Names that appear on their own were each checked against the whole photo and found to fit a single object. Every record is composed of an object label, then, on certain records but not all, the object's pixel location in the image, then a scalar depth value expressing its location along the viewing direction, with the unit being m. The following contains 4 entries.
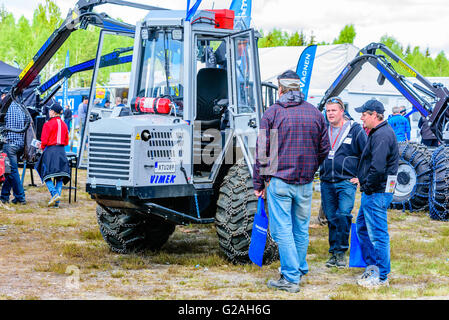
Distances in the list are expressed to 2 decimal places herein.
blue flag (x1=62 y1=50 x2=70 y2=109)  20.98
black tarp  16.36
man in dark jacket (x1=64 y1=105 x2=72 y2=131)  21.45
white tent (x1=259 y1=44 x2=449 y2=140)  22.11
